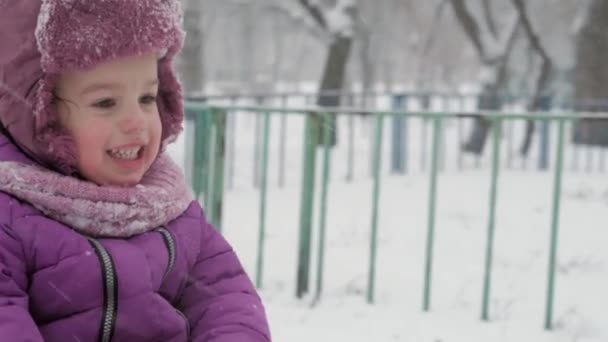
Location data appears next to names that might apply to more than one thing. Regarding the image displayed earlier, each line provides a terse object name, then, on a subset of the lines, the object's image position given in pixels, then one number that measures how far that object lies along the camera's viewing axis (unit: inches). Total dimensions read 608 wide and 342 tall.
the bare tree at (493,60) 470.6
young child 63.9
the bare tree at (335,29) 460.4
